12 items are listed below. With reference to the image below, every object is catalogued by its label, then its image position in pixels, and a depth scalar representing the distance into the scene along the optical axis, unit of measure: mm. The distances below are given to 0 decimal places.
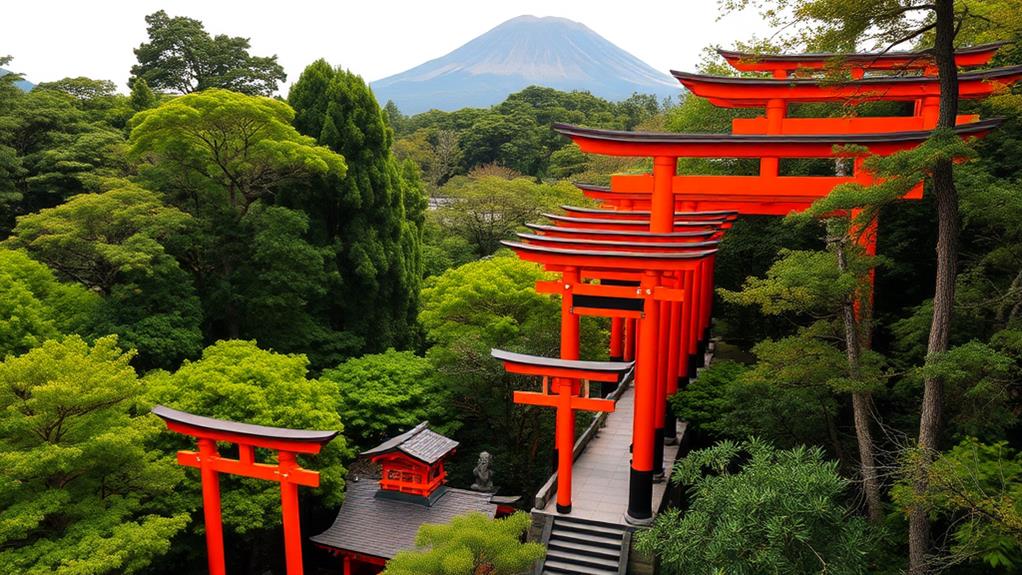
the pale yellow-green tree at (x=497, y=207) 27875
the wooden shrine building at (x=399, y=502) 13117
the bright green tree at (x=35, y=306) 13453
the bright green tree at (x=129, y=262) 15203
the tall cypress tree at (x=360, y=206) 20500
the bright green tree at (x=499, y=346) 16094
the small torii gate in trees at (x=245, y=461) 9734
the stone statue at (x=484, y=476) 14844
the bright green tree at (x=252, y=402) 11953
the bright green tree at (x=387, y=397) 15914
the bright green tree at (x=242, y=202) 17500
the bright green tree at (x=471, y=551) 8531
